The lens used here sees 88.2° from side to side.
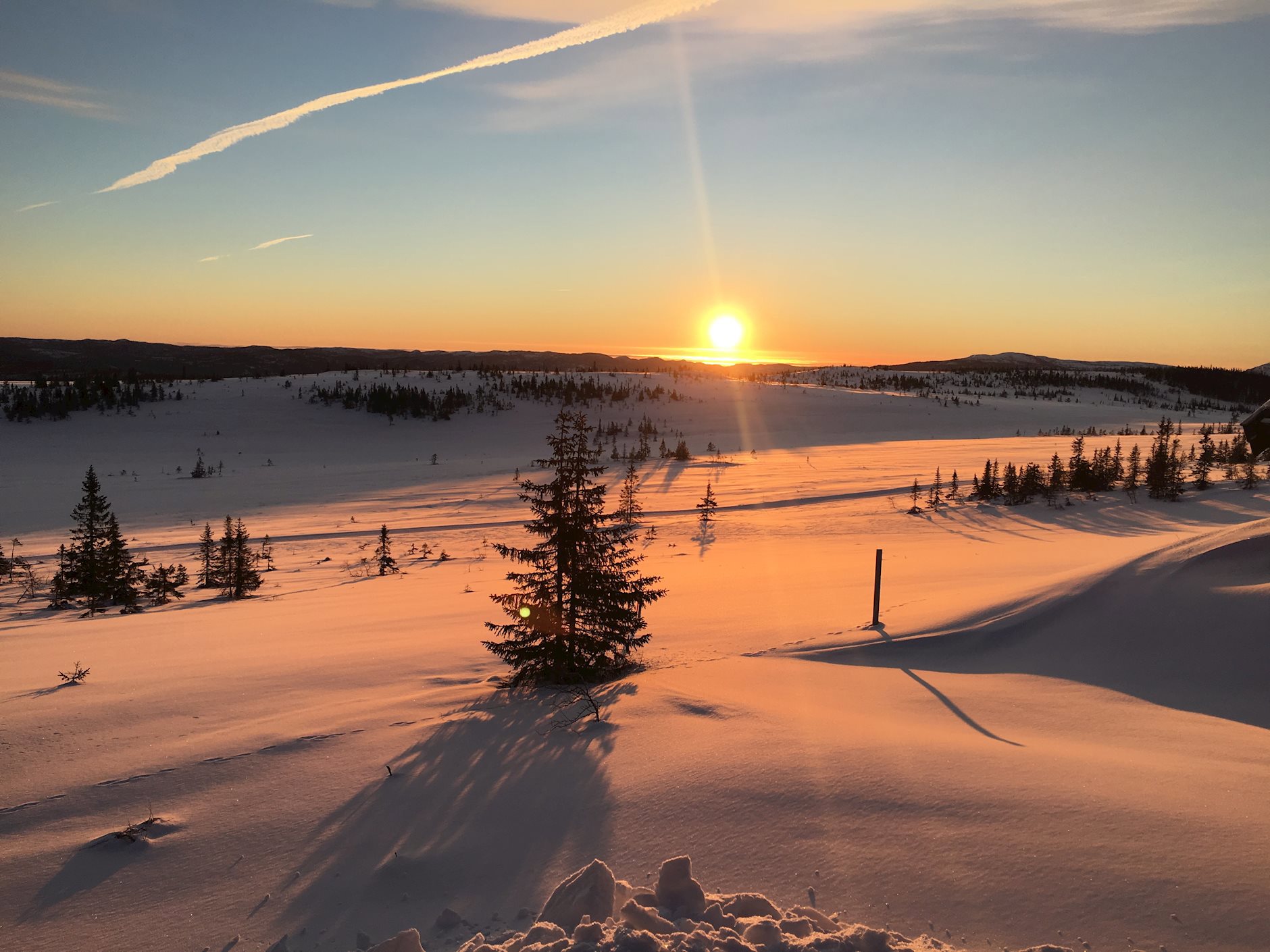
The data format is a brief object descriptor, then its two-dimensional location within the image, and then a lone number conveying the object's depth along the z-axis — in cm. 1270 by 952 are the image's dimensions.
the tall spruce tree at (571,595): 707
